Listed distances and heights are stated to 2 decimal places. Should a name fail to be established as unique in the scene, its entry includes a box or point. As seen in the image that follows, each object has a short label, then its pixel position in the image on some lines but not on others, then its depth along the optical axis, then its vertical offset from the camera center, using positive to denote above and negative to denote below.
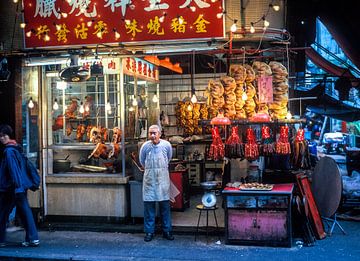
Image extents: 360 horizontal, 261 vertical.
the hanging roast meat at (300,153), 8.82 -0.65
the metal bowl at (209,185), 8.94 -1.25
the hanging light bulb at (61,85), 10.95 +0.88
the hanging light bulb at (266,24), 9.15 +1.89
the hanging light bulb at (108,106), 10.92 +0.36
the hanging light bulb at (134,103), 11.40 +0.46
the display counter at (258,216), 8.41 -1.78
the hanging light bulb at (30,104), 10.23 +0.42
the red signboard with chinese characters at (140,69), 10.81 +1.34
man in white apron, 9.10 -1.26
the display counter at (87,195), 10.19 -1.62
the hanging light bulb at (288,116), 8.96 +0.06
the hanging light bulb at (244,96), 8.87 +0.45
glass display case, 10.62 -0.01
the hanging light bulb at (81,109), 11.06 +0.31
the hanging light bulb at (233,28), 9.05 +1.81
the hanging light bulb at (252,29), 9.16 +1.79
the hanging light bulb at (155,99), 12.51 +0.61
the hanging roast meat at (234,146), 8.94 -0.50
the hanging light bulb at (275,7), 9.15 +2.21
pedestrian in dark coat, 8.50 -1.17
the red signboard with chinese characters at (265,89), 8.95 +0.59
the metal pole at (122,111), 10.41 +0.24
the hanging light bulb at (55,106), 10.80 +0.39
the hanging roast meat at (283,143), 8.72 -0.45
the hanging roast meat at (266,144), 8.86 -0.47
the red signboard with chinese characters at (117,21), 9.30 +2.09
